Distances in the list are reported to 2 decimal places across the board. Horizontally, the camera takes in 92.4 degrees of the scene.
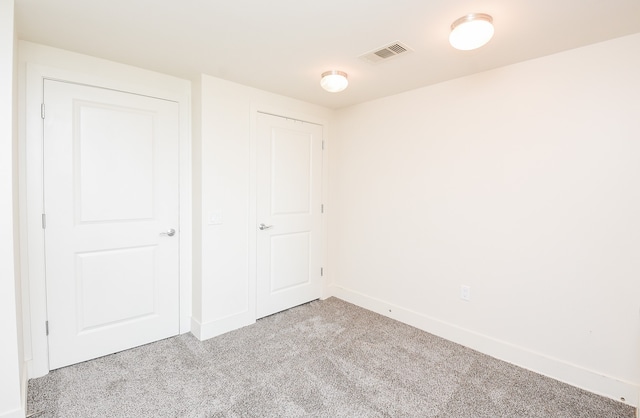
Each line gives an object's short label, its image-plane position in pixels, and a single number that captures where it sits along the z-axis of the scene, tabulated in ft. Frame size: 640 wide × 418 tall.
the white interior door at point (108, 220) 7.14
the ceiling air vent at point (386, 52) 6.68
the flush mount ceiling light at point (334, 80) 8.00
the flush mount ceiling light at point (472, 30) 5.43
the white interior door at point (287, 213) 10.12
